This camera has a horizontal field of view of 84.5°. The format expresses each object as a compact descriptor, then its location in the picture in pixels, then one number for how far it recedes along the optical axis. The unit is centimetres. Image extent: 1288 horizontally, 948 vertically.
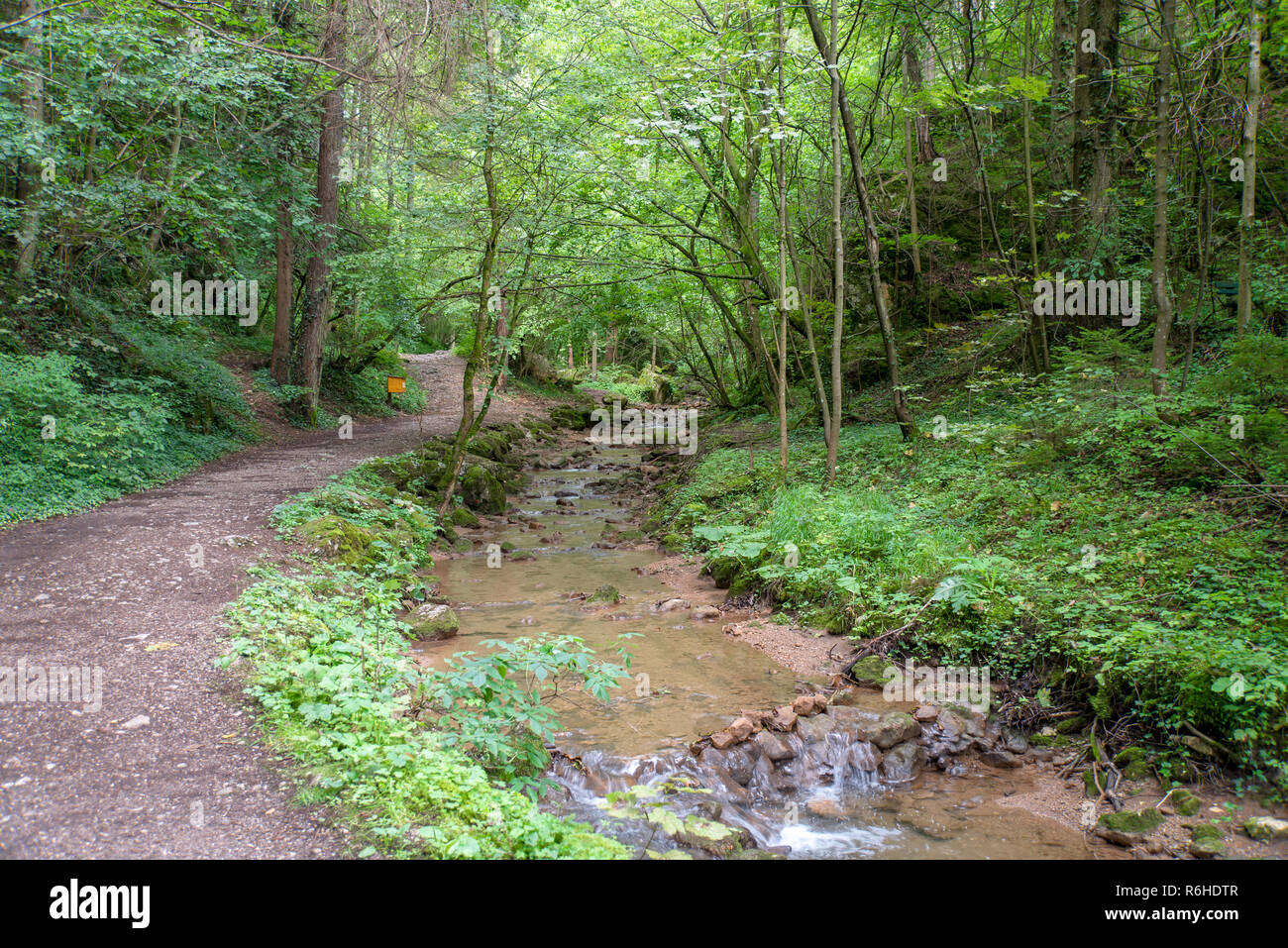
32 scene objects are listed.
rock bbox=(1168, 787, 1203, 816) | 381
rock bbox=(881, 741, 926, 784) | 476
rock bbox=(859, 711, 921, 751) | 494
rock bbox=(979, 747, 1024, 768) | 475
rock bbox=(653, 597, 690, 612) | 804
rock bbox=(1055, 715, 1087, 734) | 474
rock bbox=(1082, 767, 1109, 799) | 421
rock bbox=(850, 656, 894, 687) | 578
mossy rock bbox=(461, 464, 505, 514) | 1292
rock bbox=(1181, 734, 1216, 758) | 404
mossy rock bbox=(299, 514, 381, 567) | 742
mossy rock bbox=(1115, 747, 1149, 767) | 423
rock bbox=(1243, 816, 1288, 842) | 352
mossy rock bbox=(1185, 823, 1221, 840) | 356
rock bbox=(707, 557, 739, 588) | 865
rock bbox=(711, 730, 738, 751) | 484
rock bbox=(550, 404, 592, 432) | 2483
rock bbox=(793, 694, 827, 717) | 528
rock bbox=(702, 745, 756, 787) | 467
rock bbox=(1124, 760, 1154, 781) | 418
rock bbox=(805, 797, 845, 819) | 440
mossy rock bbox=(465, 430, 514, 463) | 1538
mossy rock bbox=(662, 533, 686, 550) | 1052
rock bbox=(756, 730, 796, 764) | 484
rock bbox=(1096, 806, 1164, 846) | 378
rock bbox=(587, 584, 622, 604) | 823
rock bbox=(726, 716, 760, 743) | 491
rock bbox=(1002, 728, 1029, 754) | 485
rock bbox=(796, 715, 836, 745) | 502
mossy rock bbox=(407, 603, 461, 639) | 674
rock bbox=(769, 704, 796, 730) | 508
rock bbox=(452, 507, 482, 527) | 1159
